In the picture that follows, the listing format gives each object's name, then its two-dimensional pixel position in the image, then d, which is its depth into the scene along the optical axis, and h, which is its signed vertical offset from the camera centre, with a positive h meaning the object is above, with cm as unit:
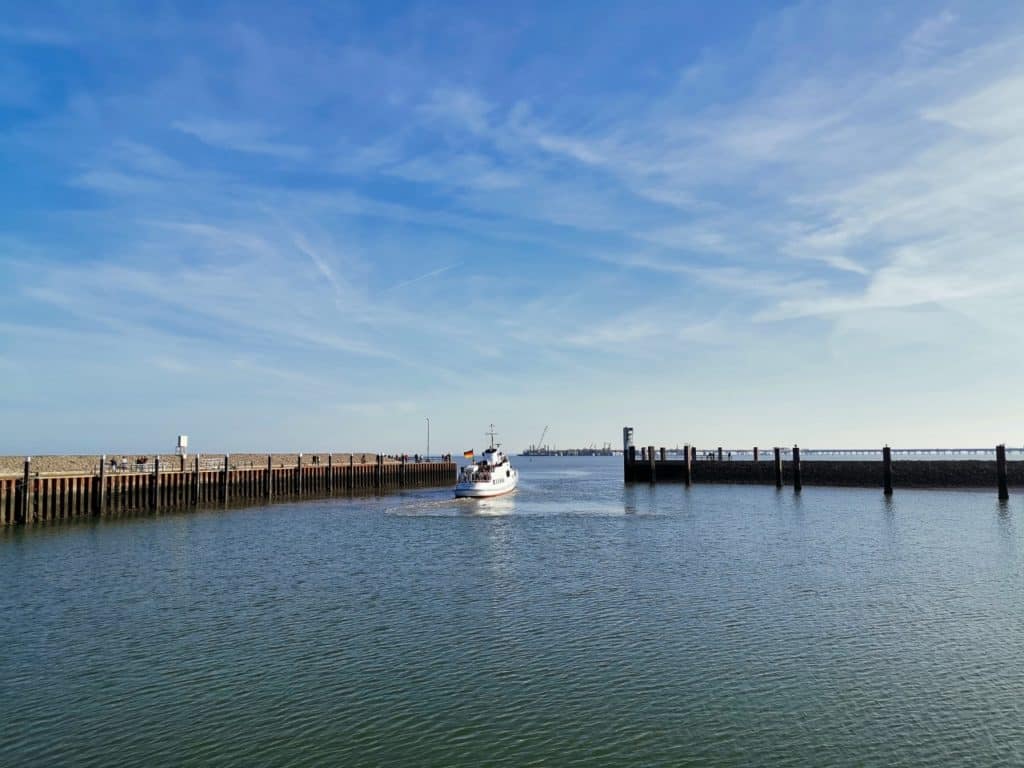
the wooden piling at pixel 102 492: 5525 -391
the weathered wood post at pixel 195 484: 6519 -398
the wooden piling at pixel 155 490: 6069 -419
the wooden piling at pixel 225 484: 6819 -424
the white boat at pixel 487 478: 7619 -480
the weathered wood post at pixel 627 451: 9844 -259
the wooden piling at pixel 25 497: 4884 -368
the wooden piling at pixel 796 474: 7788 -502
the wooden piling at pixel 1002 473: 6091 -418
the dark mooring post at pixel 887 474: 7175 -482
